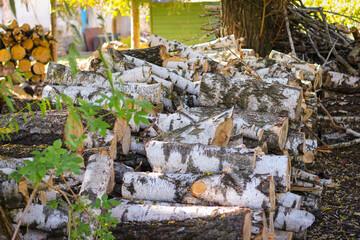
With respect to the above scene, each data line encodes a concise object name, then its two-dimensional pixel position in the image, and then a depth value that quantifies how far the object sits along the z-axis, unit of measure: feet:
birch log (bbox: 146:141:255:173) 9.70
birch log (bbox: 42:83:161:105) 14.21
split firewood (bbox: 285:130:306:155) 13.46
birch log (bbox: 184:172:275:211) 8.73
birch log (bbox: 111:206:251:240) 7.31
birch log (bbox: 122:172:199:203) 9.15
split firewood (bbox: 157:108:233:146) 11.00
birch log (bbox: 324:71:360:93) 23.61
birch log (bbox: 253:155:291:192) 10.00
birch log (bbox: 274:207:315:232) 9.85
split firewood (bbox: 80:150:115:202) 8.63
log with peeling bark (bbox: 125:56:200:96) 16.93
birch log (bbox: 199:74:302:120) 14.17
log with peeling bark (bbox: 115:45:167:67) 19.17
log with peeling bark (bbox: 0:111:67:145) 10.86
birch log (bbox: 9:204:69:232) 8.08
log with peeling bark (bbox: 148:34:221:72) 20.34
